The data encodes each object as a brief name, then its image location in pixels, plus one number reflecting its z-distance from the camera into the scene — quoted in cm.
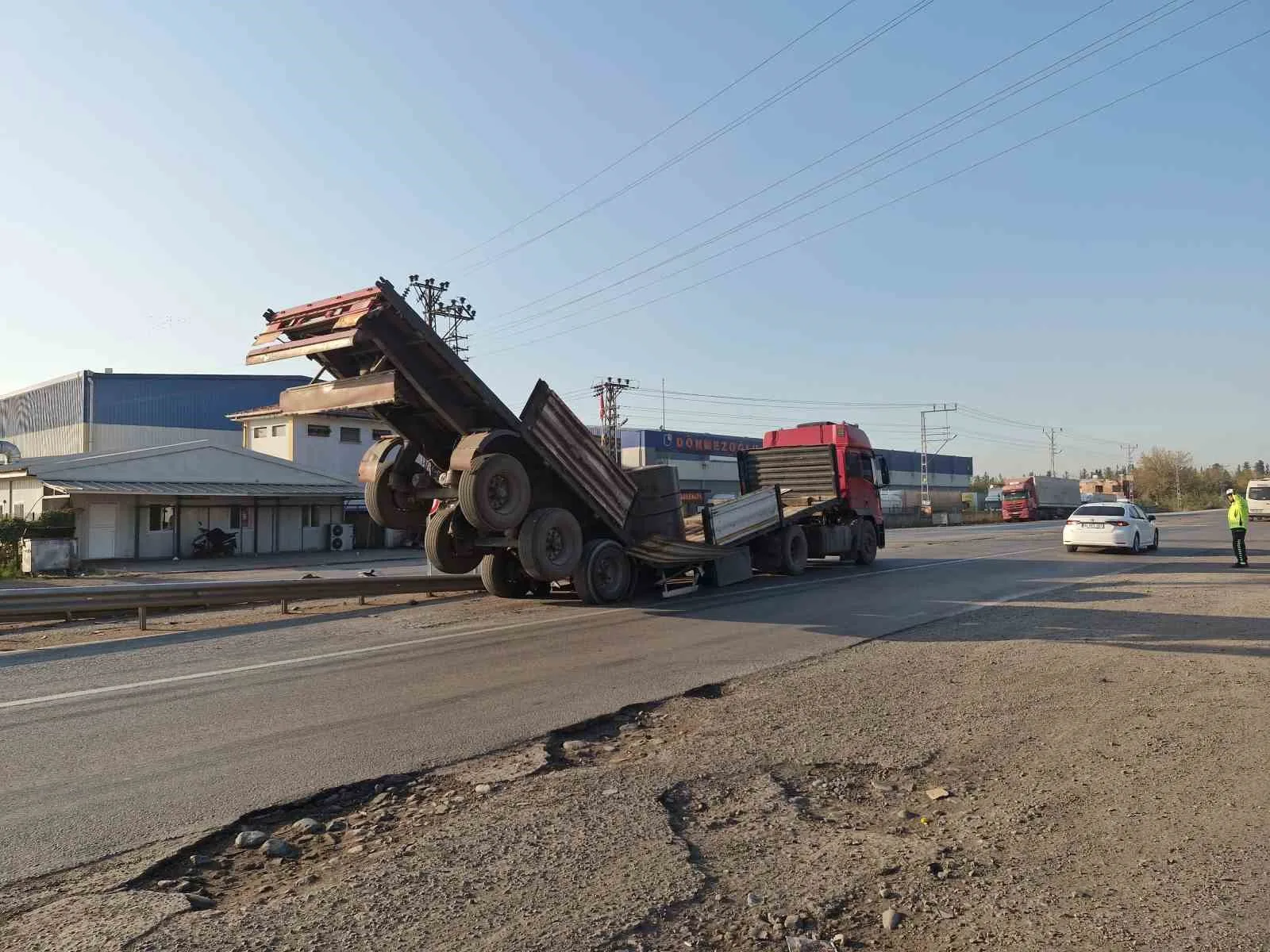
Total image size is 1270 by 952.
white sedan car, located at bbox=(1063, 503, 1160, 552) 2311
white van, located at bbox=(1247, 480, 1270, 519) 5066
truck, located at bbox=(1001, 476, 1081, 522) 6588
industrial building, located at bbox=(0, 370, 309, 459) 4919
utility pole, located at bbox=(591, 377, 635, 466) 5919
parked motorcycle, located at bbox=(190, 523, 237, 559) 3303
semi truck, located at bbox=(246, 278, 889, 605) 1127
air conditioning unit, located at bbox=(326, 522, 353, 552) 3709
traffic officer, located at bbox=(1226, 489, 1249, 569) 1916
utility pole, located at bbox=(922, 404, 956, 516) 6967
